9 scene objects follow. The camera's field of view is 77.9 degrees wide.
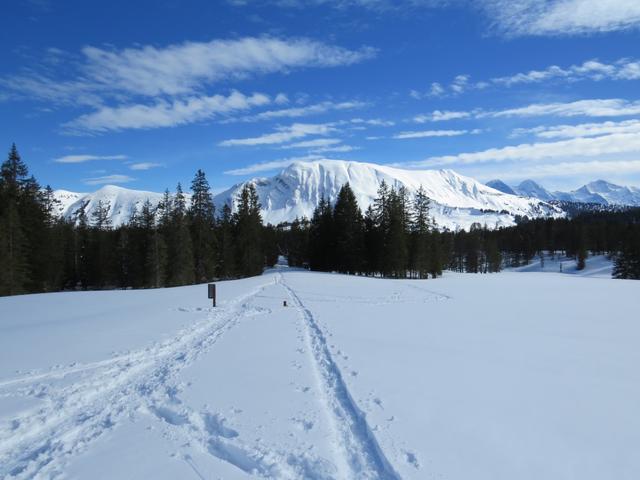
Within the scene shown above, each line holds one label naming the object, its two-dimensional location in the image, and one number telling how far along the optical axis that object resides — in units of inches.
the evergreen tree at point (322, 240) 2282.2
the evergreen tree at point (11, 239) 1267.2
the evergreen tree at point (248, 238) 2102.6
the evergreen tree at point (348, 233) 2096.5
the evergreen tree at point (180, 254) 1752.0
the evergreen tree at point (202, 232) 1921.8
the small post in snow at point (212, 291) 761.0
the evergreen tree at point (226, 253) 2066.9
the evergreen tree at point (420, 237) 2132.1
